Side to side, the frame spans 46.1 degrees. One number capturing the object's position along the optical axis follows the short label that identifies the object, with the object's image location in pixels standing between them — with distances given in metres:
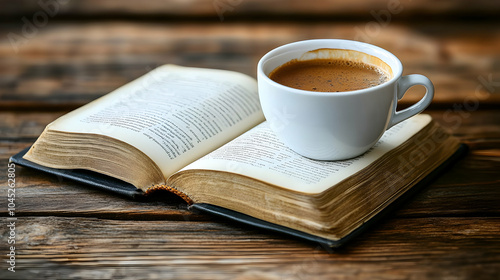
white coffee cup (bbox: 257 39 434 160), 0.83
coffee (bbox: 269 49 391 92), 0.92
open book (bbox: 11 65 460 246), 0.81
